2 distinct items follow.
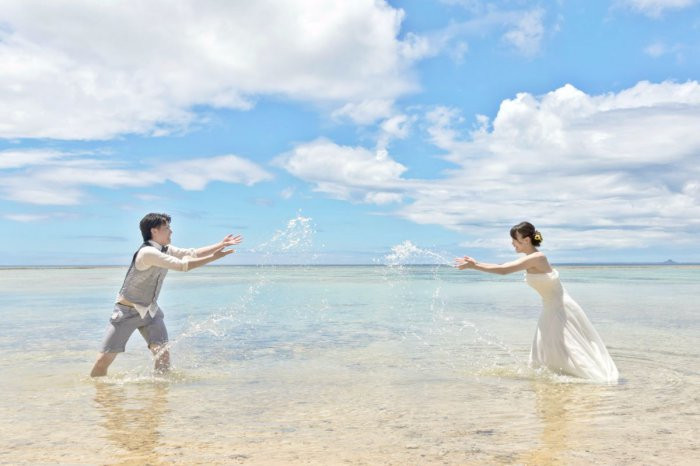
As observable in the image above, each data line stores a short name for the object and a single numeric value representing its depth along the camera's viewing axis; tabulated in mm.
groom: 7652
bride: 7773
